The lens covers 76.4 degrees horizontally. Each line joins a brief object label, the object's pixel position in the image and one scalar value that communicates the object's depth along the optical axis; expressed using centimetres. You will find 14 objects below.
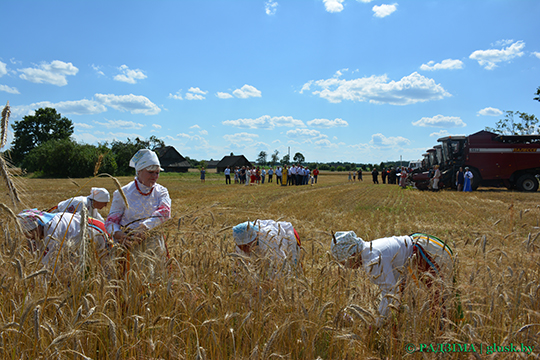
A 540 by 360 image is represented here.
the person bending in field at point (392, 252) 268
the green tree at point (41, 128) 6444
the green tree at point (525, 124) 5303
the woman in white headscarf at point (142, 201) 312
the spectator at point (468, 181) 2084
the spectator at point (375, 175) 3457
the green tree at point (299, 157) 15210
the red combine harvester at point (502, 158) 2189
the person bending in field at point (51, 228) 267
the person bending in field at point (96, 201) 398
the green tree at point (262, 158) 14432
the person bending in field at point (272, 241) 253
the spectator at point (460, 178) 2195
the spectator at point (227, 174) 3144
